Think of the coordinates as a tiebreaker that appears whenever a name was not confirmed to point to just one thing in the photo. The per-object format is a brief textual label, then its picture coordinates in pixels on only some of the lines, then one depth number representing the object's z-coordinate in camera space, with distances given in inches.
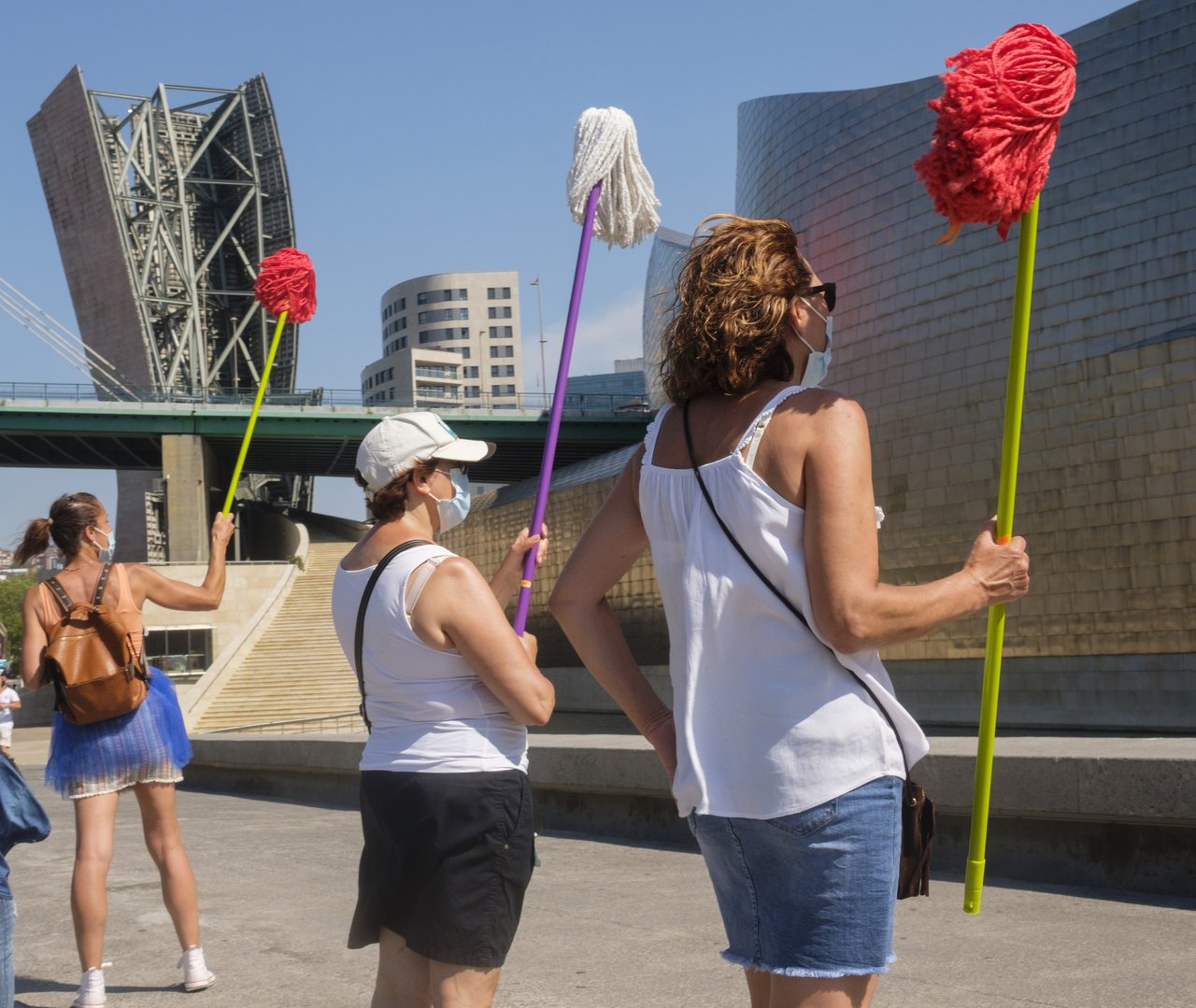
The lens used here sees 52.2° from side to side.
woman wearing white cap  94.7
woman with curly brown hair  66.9
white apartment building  5152.6
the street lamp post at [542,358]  3656.5
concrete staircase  1015.0
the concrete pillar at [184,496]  1891.0
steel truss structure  2503.7
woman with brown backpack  153.4
